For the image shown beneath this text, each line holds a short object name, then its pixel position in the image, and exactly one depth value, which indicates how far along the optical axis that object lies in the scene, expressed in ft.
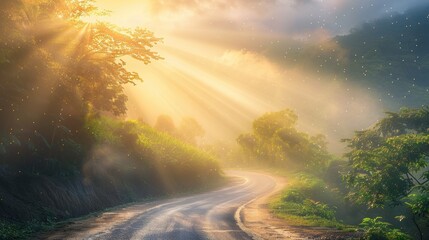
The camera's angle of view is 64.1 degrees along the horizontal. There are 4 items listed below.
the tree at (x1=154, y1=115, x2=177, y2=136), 270.87
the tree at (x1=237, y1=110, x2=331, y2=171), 242.78
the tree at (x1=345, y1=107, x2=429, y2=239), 73.20
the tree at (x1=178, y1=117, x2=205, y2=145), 434.63
